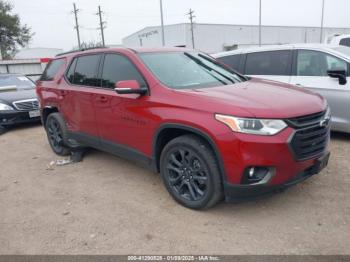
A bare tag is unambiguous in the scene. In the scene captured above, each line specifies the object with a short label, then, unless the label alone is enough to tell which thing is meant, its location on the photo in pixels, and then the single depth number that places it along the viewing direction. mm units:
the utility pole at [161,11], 25402
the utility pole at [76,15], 53719
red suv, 3092
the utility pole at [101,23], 54969
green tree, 38844
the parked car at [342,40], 9250
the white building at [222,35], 59406
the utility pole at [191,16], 57156
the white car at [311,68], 5402
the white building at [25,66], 19688
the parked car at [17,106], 7996
